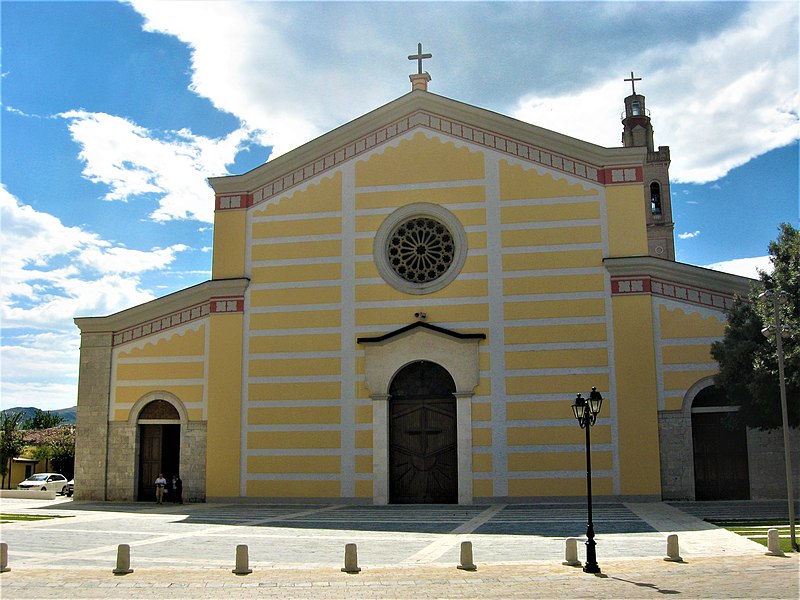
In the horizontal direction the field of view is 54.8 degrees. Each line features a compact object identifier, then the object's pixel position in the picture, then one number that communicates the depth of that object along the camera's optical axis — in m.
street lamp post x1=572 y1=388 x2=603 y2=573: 14.49
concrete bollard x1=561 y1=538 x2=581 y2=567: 14.05
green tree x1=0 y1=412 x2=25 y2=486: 48.94
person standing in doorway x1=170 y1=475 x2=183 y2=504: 27.42
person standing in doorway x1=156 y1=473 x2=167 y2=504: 27.16
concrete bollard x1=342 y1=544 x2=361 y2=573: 13.52
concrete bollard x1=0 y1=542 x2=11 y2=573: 14.17
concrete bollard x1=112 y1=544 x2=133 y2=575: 13.81
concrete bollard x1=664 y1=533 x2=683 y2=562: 14.16
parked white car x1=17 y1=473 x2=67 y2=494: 39.59
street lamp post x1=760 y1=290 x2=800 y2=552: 16.56
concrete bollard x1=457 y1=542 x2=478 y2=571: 13.62
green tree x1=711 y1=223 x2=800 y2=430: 20.05
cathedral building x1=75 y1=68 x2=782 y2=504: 25.38
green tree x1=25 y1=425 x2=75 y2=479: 51.38
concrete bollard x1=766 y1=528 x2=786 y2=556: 14.56
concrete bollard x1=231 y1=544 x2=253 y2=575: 13.55
